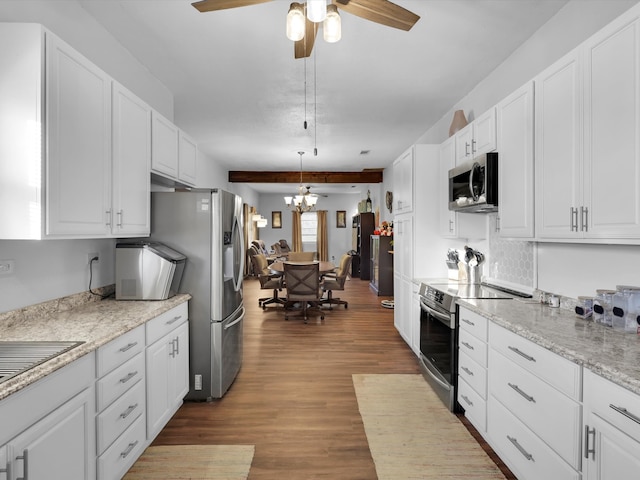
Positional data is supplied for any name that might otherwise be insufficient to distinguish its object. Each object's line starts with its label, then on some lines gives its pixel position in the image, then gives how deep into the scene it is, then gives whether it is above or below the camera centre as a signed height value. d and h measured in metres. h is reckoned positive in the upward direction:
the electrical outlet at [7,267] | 1.68 -0.15
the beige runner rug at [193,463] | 1.93 -1.31
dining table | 5.56 -0.50
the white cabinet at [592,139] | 1.44 +0.47
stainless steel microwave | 2.51 +0.41
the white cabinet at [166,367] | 2.08 -0.86
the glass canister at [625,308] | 1.59 -0.32
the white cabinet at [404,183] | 3.82 +0.65
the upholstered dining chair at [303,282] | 5.14 -0.67
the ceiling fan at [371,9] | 1.64 +1.10
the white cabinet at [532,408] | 1.40 -0.79
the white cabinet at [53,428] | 1.09 -0.67
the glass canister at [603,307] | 1.71 -0.34
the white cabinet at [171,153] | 2.53 +0.68
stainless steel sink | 1.20 -0.45
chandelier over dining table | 7.30 +0.77
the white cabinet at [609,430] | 1.12 -0.66
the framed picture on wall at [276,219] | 12.54 +0.65
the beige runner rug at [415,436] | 1.99 -1.31
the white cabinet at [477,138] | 2.57 +0.81
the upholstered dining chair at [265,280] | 5.90 -0.74
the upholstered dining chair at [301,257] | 7.00 -0.40
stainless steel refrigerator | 2.69 -0.22
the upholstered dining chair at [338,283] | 5.96 -0.78
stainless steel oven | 2.55 -0.74
